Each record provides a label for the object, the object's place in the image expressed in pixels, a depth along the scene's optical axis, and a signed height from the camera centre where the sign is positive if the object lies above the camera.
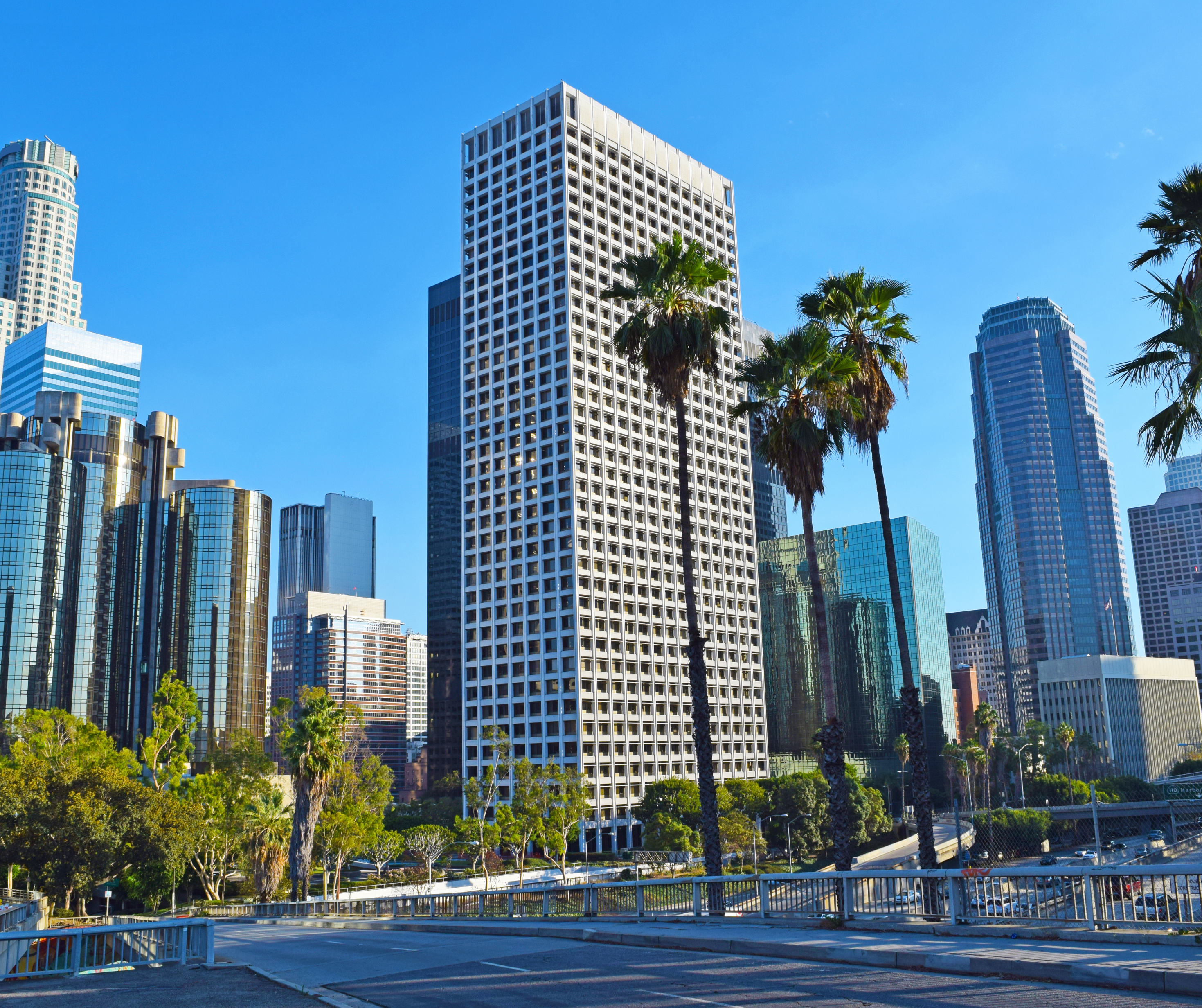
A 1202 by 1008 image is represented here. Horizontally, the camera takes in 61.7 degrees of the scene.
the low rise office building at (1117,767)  197.75 -9.90
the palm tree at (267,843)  66.38 -6.36
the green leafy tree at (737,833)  99.12 -10.01
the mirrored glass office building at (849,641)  192.25 +16.14
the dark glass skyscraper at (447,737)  195.88 +0.66
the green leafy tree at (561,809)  80.75 -6.02
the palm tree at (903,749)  159.25 -4.08
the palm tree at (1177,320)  18.61 +7.06
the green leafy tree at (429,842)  79.69 -7.95
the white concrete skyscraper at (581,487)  123.62 +32.18
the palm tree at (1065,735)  160.00 -2.80
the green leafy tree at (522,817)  79.88 -6.29
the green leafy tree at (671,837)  97.50 -10.04
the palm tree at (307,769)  57.84 -1.33
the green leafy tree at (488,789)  80.06 -4.67
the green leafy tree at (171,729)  69.91 +1.54
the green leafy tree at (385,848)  75.75 -7.74
